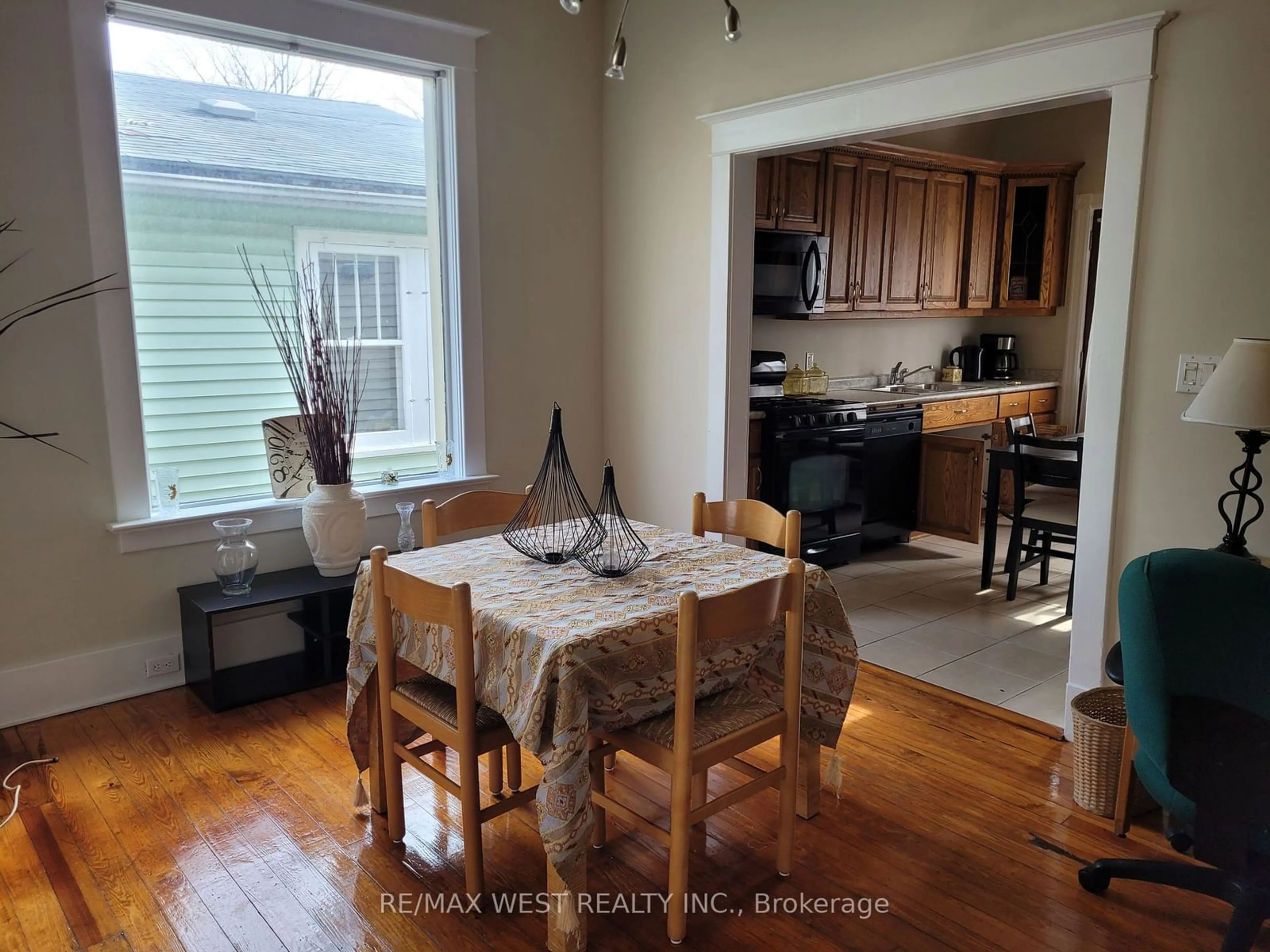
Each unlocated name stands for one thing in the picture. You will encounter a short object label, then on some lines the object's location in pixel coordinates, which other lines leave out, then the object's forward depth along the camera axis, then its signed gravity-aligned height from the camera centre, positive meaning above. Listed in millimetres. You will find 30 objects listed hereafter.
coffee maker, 6648 -109
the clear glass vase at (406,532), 3580 -752
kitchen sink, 5887 -305
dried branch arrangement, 3484 -93
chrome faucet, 6215 -234
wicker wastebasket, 2533 -1147
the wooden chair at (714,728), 1908 -882
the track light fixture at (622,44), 2256 +722
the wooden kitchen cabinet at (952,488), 5266 -846
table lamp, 2281 -149
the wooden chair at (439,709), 2023 -892
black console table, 3242 -1110
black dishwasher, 5148 -736
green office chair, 1918 -744
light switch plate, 2609 -79
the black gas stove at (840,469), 4637 -681
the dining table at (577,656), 1909 -733
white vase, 3467 -709
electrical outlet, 3396 -1214
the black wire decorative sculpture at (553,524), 2457 -533
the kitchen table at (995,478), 4246 -675
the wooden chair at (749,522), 2562 -540
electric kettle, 6626 -132
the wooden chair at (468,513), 2793 -544
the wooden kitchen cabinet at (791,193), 4699 +763
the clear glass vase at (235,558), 3293 -786
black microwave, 4762 +351
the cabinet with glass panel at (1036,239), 6152 +689
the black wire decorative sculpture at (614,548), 2381 -560
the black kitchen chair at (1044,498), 4230 -759
